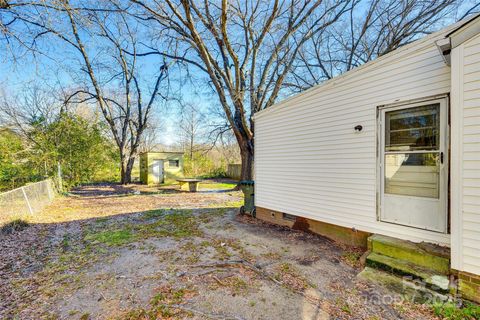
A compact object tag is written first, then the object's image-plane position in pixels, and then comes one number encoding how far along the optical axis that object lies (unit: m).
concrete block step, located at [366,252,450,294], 2.60
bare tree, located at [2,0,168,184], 10.21
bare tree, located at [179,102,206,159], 24.83
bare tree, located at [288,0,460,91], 9.38
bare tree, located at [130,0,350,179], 9.15
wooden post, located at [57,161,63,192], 10.83
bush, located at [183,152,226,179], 20.07
